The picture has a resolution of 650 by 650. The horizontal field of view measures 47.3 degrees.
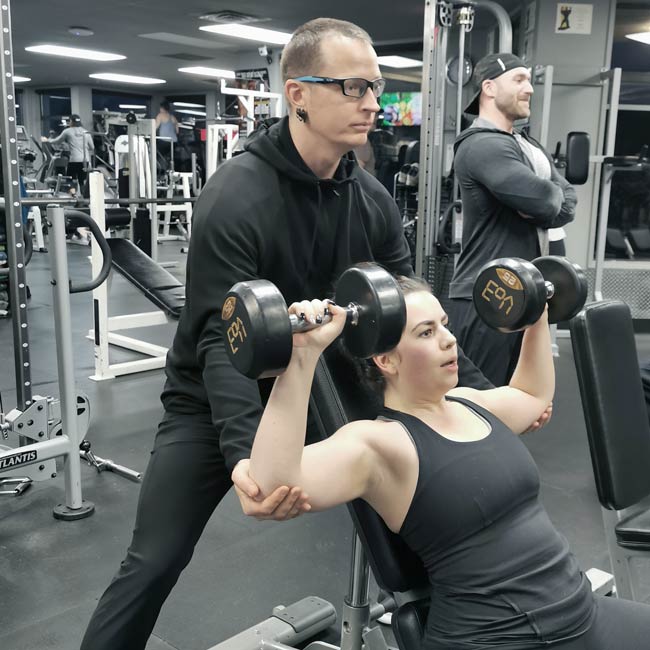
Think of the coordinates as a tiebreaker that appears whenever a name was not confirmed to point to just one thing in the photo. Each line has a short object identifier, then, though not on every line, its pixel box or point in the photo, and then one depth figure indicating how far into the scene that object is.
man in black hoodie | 1.26
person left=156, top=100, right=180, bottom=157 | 11.06
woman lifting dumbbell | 1.08
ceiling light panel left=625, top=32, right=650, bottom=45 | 6.15
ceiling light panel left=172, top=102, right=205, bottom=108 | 17.36
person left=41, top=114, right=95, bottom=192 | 10.41
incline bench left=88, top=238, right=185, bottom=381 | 4.05
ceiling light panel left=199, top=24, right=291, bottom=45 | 8.59
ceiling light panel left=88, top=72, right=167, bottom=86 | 13.49
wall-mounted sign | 5.33
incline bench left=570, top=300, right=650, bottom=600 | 1.49
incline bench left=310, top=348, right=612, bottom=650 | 1.16
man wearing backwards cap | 2.40
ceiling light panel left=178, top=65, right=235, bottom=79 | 12.24
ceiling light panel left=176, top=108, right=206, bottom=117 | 17.97
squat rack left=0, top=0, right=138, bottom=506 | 2.31
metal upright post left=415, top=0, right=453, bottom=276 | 3.22
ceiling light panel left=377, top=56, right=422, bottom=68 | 10.11
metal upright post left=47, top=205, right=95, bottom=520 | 2.32
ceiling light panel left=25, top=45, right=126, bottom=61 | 10.62
